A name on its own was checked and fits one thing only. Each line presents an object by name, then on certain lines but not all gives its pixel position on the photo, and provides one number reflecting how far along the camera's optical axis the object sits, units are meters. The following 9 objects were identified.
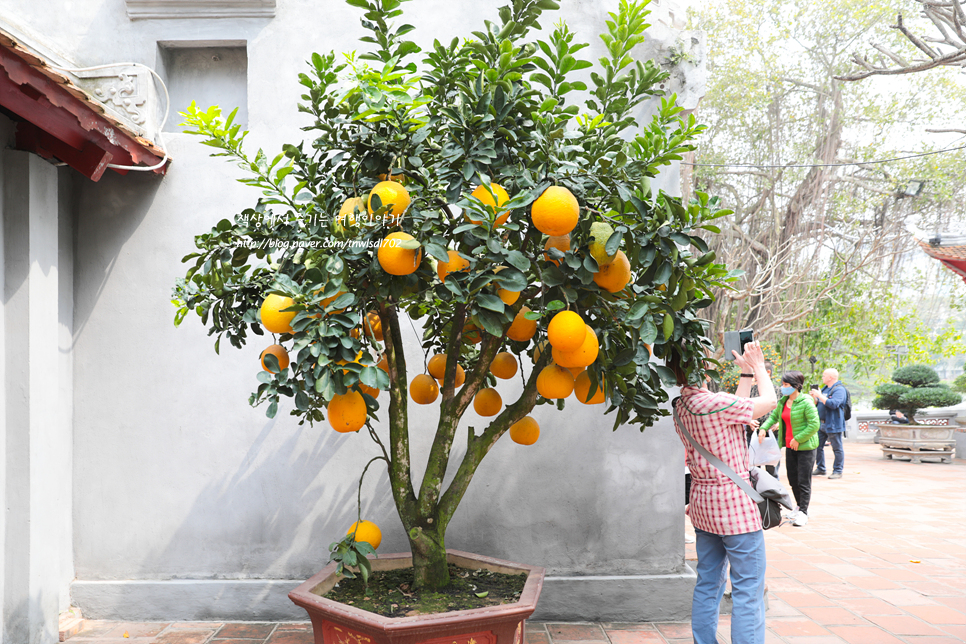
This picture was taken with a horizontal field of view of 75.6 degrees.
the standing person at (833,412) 9.68
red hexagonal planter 2.49
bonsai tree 12.80
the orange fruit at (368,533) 2.86
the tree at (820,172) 14.15
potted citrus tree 2.05
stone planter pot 12.38
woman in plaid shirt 2.86
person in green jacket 6.48
